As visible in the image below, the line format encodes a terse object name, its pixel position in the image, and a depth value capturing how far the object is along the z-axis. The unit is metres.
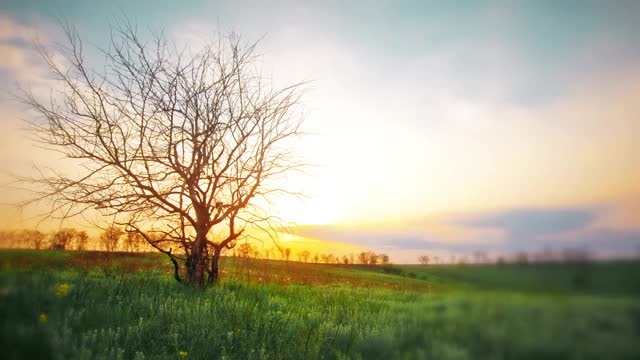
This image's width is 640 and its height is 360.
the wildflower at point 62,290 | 4.85
